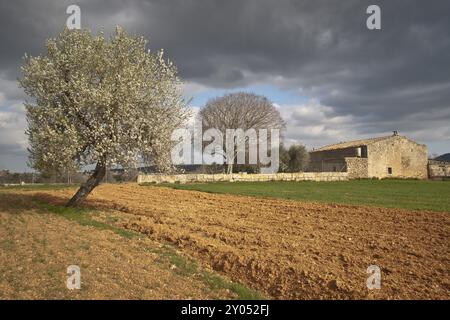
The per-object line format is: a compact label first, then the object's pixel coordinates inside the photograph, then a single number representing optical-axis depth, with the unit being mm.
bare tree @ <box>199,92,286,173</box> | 76500
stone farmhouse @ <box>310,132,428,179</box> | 75062
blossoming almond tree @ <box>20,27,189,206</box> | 20109
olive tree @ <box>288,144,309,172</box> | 83988
